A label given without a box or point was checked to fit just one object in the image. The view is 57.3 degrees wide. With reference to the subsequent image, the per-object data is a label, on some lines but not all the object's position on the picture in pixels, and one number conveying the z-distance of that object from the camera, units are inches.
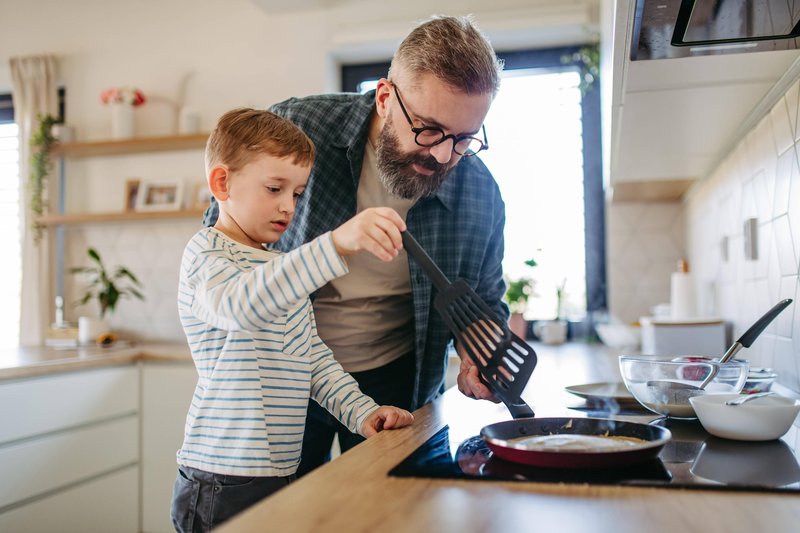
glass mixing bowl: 41.1
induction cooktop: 26.8
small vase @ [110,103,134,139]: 133.1
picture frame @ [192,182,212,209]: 130.9
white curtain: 136.0
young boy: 35.4
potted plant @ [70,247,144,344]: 126.3
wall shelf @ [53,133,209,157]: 129.5
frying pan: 27.5
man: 51.9
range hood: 38.0
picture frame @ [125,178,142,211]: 136.6
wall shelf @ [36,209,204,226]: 129.3
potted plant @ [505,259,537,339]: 119.8
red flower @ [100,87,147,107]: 132.8
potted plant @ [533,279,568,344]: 117.2
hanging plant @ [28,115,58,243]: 134.9
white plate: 47.8
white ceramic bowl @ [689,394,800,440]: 34.4
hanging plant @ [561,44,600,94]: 118.2
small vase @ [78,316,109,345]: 126.0
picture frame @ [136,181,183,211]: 133.5
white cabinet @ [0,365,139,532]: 89.9
